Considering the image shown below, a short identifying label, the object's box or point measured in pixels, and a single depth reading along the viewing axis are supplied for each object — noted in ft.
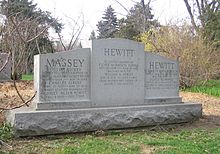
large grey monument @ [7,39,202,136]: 21.31
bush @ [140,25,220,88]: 53.42
